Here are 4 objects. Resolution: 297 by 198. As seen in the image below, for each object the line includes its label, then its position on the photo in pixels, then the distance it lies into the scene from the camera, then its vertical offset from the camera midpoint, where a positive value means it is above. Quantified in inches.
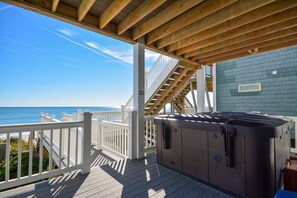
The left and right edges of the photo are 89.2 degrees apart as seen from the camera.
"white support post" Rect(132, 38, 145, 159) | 136.6 +8.6
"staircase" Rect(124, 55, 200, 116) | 216.6 +36.6
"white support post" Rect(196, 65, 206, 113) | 210.8 +16.7
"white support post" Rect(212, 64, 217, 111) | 276.1 +28.4
